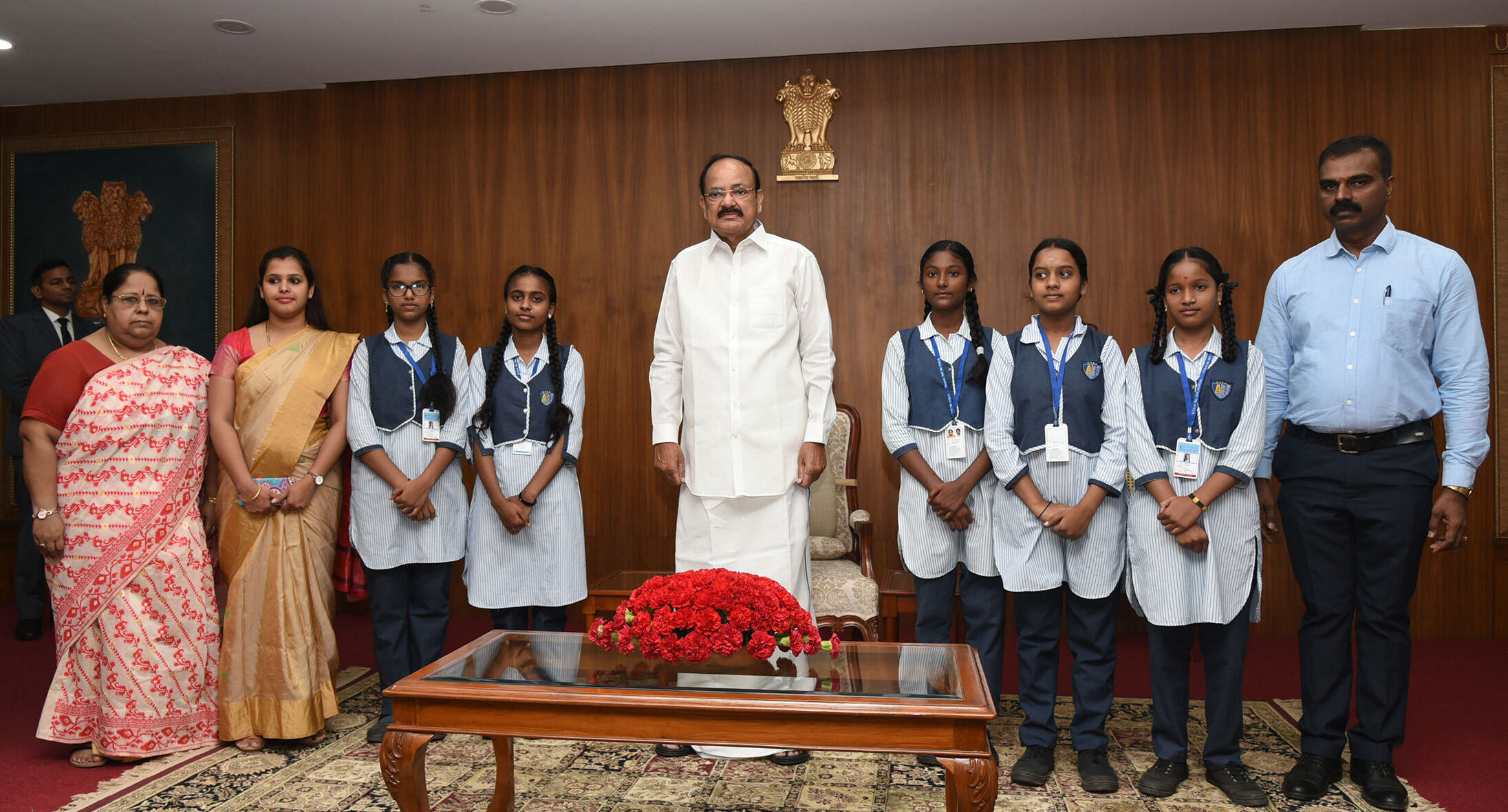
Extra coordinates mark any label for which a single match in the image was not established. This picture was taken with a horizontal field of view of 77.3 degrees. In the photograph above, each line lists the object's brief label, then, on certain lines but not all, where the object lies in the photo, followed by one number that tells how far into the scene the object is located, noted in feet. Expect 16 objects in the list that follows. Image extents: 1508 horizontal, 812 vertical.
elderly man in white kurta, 10.00
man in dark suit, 15.30
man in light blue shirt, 8.63
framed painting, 17.54
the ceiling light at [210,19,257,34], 14.25
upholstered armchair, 11.76
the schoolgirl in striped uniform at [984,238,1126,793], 9.12
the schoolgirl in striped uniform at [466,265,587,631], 10.77
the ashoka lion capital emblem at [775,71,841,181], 15.57
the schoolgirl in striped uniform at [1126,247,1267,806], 8.66
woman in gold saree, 10.28
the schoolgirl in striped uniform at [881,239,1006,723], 9.75
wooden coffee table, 6.08
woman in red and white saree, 9.76
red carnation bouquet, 6.91
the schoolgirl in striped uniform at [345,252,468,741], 10.62
